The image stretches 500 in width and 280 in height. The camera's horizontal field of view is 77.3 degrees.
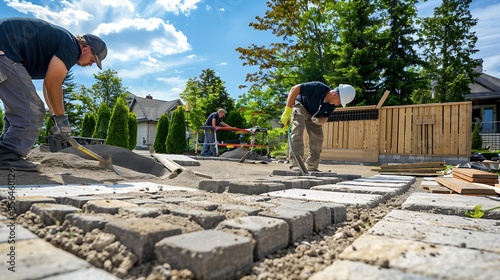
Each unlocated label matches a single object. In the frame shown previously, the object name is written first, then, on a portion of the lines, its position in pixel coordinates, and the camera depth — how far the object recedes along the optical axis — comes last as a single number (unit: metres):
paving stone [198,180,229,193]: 2.58
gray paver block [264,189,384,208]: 2.13
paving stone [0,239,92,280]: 0.83
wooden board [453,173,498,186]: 3.46
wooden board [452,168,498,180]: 3.46
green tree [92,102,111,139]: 14.38
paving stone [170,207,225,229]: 1.28
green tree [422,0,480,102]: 19.56
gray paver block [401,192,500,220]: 1.89
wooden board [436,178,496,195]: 2.77
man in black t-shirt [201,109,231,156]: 11.70
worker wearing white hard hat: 4.88
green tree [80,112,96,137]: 15.77
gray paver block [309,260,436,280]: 0.85
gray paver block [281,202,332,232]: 1.50
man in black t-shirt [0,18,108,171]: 2.84
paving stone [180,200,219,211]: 1.60
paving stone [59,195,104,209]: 1.61
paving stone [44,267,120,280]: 0.82
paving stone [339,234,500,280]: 0.89
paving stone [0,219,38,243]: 1.11
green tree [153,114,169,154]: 16.17
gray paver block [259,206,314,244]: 1.31
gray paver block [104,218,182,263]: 1.00
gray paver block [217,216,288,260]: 1.11
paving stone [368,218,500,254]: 1.17
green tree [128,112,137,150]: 13.94
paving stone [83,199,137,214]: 1.42
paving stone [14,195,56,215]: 1.54
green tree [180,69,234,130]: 23.77
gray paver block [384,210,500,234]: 1.51
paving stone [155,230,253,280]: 0.87
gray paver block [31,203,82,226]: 1.35
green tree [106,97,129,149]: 11.72
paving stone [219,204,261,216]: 1.47
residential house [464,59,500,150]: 19.36
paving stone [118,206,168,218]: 1.34
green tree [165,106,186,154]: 15.01
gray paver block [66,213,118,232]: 1.21
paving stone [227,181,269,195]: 2.35
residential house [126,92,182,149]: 34.84
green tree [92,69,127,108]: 32.34
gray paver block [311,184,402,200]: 2.63
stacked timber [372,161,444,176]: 6.14
